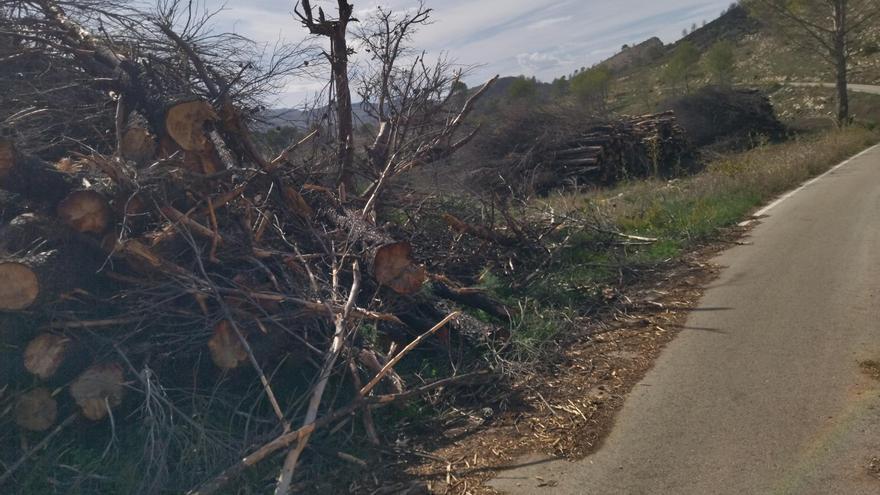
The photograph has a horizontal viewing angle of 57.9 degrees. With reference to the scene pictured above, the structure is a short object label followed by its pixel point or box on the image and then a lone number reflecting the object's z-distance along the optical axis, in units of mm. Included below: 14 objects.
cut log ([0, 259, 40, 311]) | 4812
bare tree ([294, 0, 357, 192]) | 8508
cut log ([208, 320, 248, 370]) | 5285
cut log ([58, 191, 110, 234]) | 5199
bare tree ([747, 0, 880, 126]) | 28828
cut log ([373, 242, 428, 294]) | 6117
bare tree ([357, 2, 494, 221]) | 8961
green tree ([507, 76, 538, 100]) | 35953
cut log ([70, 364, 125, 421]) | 4883
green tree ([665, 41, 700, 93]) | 44000
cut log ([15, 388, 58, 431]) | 4781
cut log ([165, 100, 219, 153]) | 6062
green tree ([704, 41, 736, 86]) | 42094
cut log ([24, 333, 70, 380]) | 4922
